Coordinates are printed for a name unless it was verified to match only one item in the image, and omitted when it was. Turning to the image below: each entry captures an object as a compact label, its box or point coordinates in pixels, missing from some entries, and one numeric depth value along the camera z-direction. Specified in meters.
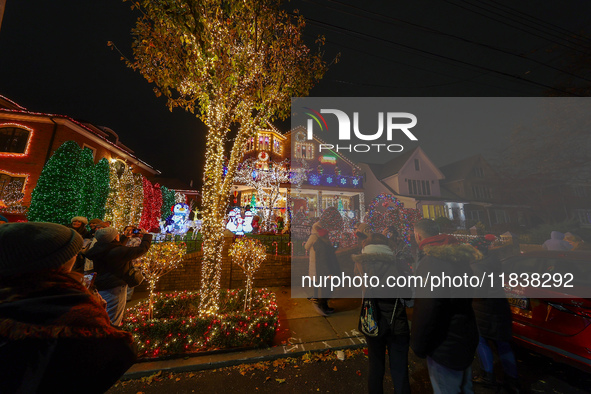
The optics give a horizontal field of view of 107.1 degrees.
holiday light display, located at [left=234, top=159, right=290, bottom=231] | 20.55
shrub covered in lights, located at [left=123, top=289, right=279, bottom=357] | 3.90
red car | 3.07
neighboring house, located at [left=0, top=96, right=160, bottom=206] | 15.68
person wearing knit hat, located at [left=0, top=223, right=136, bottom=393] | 1.03
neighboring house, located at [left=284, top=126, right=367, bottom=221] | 21.58
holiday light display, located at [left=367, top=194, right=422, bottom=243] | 11.08
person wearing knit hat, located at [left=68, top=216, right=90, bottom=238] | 5.36
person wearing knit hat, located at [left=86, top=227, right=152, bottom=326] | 3.41
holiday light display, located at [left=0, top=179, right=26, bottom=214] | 14.63
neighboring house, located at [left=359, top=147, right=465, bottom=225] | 22.56
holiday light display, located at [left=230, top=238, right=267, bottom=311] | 5.52
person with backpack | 2.57
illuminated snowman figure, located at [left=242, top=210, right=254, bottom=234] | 14.15
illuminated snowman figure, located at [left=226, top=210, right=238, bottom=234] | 13.70
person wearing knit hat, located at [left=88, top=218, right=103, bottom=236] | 5.77
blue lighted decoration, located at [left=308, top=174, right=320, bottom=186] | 21.29
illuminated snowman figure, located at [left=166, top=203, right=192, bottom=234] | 15.84
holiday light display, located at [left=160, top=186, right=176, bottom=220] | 24.50
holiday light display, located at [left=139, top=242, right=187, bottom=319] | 4.65
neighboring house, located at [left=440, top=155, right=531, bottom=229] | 23.77
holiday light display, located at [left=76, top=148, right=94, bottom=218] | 11.85
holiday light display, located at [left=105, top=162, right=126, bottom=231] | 13.96
